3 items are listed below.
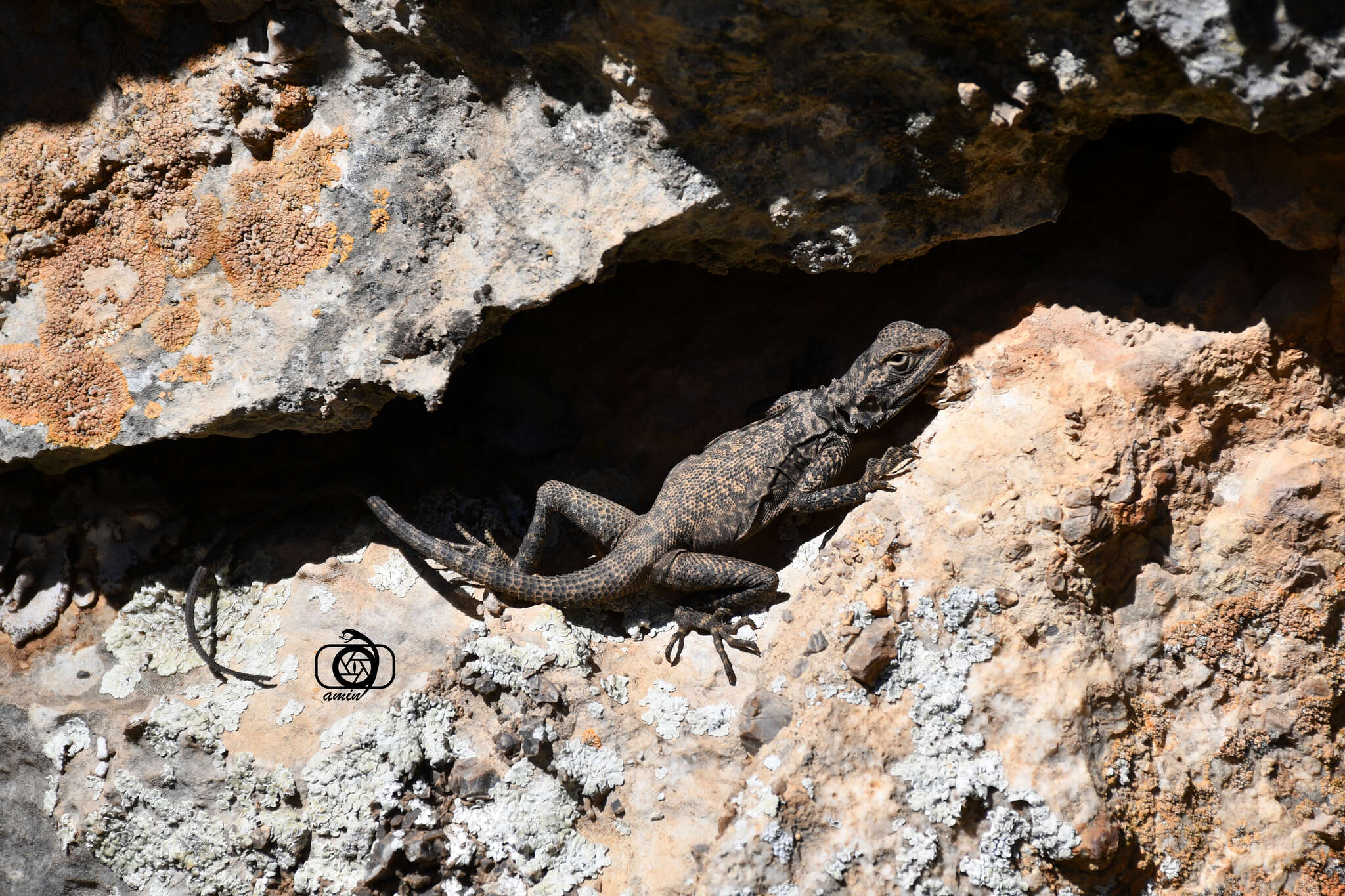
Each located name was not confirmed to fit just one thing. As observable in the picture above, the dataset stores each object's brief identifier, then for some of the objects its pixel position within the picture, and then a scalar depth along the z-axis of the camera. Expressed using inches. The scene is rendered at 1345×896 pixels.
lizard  343.6
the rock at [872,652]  281.7
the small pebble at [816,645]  300.0
